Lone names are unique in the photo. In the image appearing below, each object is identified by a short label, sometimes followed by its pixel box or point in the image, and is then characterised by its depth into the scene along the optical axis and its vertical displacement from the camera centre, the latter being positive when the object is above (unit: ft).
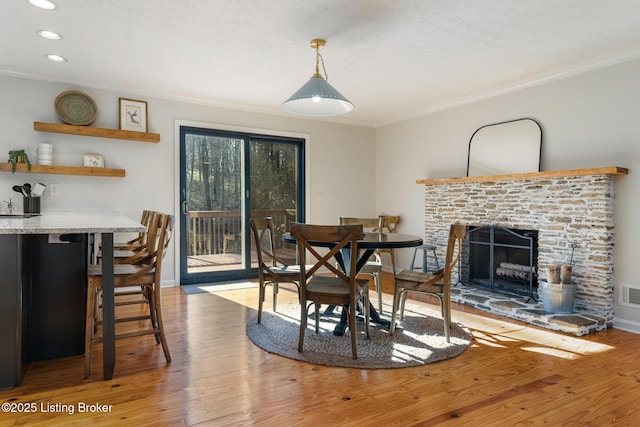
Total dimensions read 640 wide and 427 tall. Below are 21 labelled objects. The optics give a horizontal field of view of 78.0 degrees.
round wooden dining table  9.23 -0.88
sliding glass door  16.93 +0.57
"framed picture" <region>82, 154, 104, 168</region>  14.42 +1.62
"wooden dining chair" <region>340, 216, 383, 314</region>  11.80 -1.74
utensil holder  12.07 -0.01
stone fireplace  11.59 -0.26
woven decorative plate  14.03 +3.48
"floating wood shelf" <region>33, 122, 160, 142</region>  13.64 +2.65
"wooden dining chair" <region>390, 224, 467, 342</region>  9.48 -1.85
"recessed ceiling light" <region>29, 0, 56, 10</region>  8.66 +4.44
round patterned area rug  8.65 -3.29
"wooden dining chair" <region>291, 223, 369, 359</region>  8.54 -1.45
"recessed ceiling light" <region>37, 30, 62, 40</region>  10.32 +4.49
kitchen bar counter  6.97 -1.47
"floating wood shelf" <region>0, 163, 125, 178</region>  13.10 +1.20
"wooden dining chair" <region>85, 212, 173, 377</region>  7.67 -1.46
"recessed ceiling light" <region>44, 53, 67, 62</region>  12.05 +4.51
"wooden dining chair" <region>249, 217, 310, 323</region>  10.76 -1.83
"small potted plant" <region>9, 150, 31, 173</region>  13.08 +1.52
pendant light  9.62 +2.81
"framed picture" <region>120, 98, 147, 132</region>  15.15 +3.50
